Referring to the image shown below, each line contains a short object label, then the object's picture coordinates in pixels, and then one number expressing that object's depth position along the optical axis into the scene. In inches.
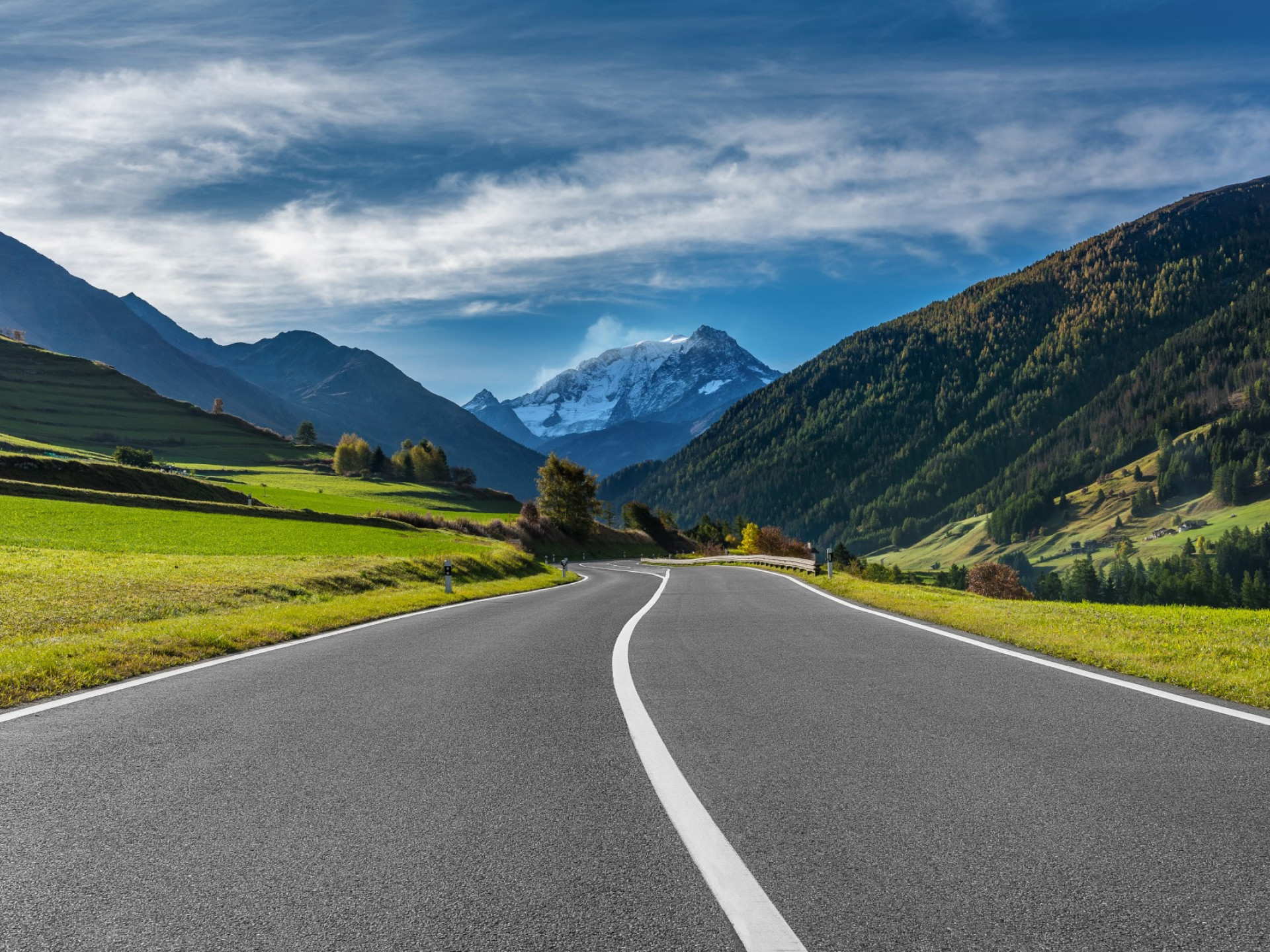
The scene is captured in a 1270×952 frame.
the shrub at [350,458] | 5777.6
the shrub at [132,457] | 3691.2
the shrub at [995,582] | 4276.6
